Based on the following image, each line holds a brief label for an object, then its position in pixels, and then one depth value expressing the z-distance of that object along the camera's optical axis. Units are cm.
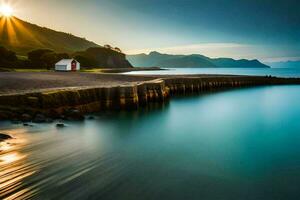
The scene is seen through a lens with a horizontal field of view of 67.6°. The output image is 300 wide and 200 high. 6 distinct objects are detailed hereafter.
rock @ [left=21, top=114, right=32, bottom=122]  1392
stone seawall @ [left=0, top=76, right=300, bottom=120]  1432
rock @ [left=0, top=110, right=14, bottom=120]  1359
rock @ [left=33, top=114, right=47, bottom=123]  1404
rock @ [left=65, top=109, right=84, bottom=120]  1584
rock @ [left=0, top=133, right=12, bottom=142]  1100
